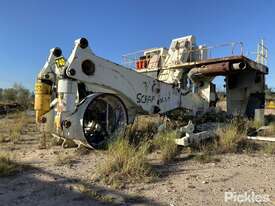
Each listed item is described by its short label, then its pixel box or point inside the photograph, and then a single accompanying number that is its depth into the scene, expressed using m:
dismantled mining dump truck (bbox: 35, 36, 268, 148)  5.29
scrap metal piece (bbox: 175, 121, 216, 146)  5.50
